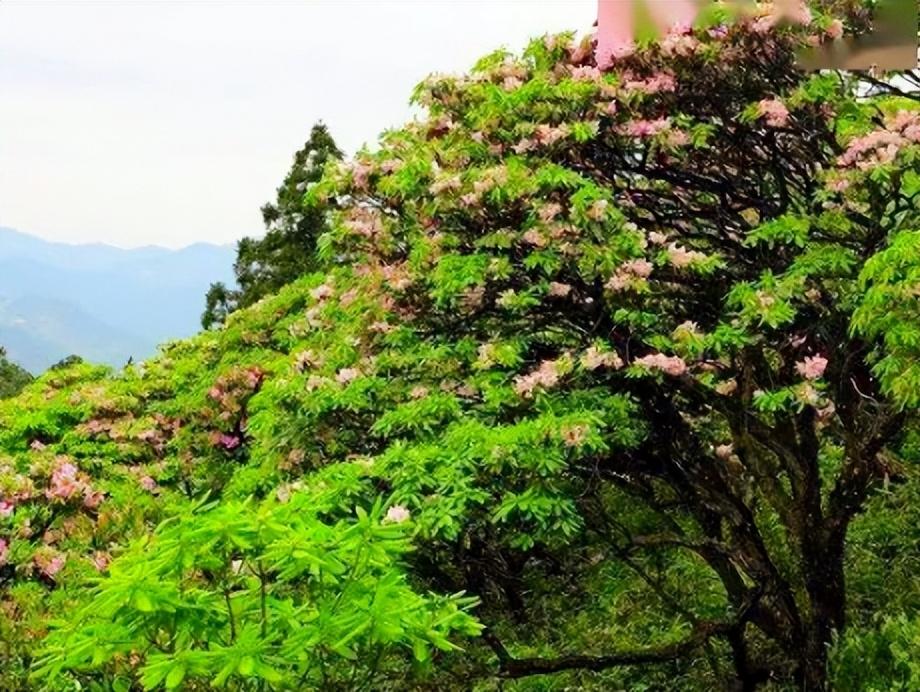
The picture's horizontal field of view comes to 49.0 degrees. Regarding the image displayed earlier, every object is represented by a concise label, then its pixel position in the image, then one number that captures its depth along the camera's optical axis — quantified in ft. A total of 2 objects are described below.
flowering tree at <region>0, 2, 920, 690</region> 18.15
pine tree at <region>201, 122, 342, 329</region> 77.15
